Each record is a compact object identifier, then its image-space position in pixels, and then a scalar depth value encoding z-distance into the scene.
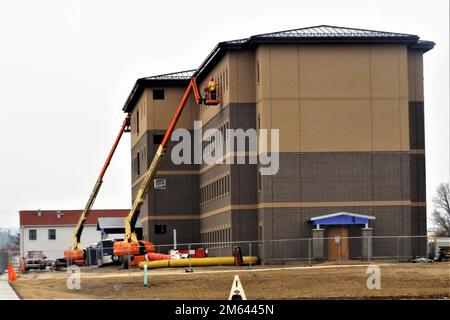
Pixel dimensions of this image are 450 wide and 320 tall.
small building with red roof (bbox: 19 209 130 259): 159.38
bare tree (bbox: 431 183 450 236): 157.88
